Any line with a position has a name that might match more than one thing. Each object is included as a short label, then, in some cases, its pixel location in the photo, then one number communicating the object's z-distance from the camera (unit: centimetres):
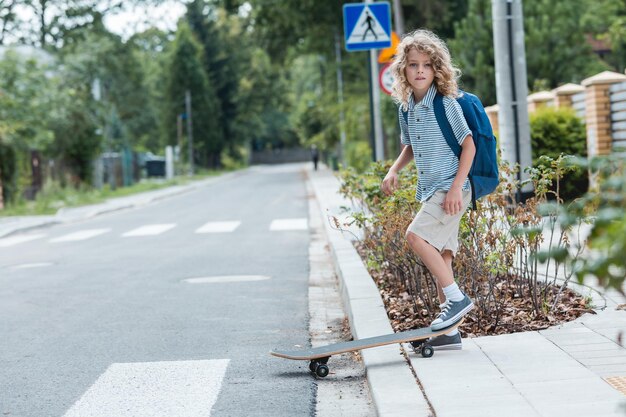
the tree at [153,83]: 7106
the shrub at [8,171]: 2852
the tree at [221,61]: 8031
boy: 549
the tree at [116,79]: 4216
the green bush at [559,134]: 1617
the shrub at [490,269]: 633
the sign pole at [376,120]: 1473
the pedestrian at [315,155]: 6733
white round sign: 1639
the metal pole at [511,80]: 1181
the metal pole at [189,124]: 6744
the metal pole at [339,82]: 3831
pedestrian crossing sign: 1333
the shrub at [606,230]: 212
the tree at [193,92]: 7494
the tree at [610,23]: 3359
